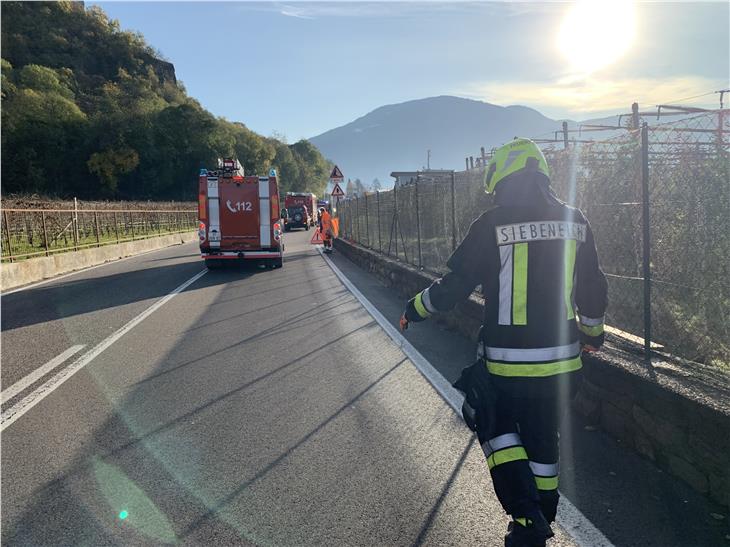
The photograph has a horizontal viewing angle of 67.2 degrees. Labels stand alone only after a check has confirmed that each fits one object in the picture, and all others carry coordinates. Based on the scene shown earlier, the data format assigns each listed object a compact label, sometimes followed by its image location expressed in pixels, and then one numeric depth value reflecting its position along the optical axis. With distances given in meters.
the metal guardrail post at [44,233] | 16.33
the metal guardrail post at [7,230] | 14.34
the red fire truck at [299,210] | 47.19
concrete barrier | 13.48
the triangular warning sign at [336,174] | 22.53
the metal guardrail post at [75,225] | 20.37
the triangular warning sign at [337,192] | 23.95
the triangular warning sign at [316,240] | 25.55
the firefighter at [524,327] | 2.59
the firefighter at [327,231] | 23.02
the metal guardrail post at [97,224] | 21.18
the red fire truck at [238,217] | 15.76
